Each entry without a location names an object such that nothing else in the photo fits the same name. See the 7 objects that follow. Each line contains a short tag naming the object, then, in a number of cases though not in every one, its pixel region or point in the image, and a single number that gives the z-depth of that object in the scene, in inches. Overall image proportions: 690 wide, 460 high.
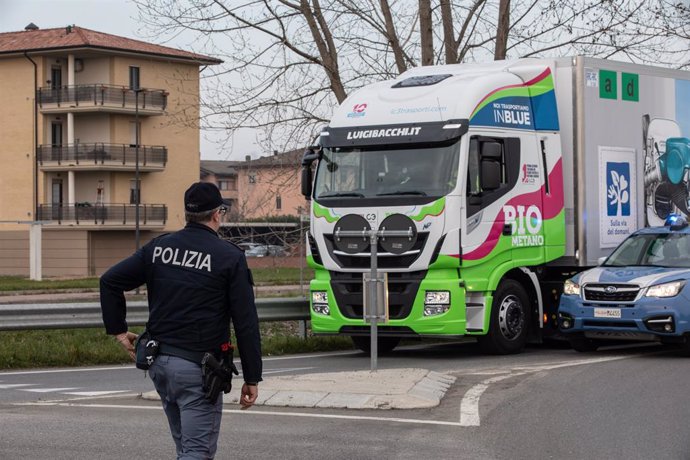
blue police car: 607.2
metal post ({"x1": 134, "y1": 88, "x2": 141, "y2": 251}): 2654.0
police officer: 238.4
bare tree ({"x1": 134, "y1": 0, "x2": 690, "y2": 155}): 857.5
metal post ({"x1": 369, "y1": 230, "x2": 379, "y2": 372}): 501.4
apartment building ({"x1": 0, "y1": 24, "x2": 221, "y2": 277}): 2918.3
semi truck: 616.1
